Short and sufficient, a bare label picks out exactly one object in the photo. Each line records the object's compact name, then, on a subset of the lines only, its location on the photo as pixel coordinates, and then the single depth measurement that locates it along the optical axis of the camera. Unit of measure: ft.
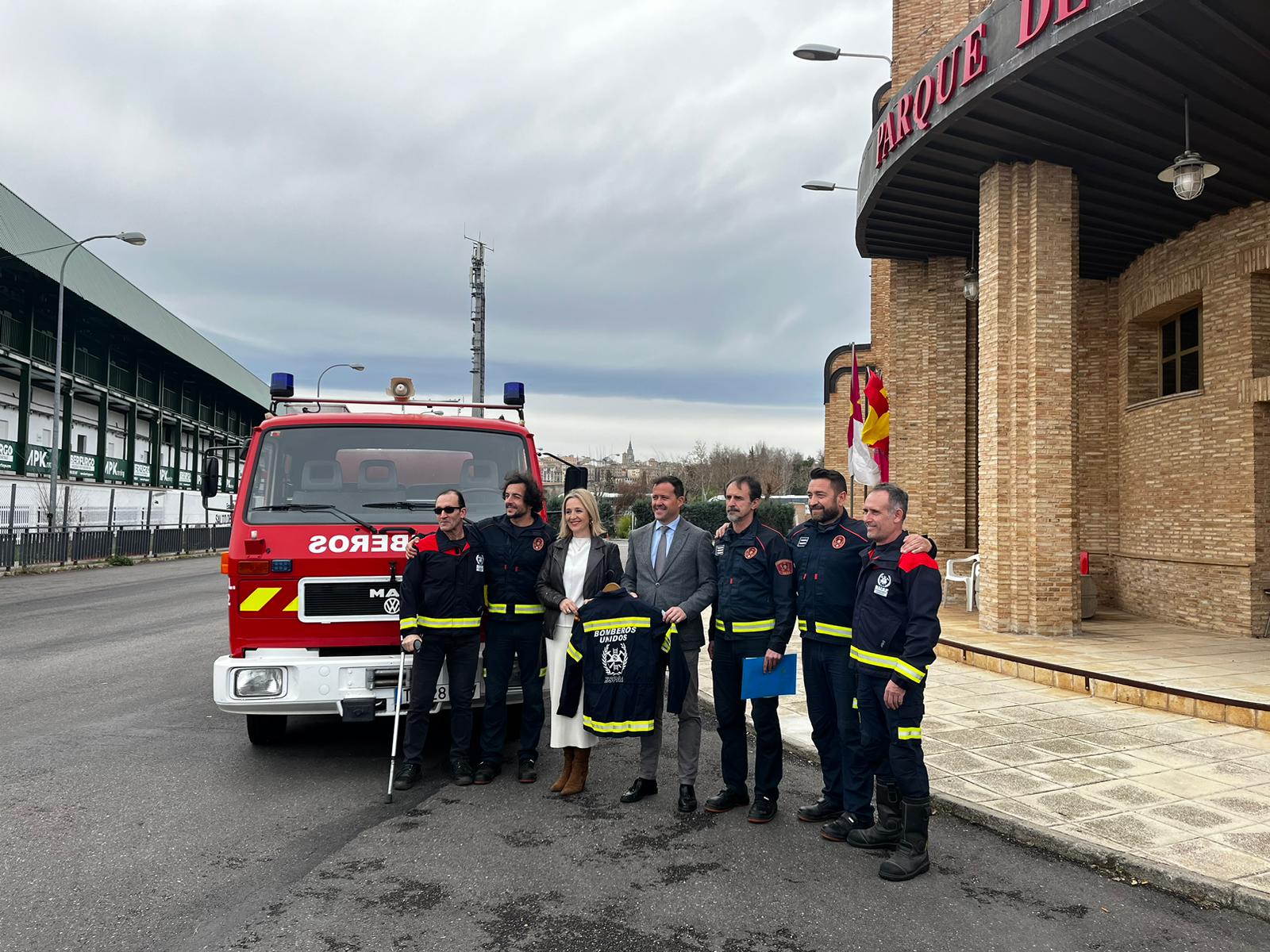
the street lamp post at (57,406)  77.15
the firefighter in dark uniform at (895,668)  13.64
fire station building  27.68
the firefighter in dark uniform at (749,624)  16.14
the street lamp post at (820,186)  56.65
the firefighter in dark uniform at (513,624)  18.22
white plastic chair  44.78
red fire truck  17.79
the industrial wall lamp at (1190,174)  27.45
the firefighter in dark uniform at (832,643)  15.25
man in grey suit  16.78
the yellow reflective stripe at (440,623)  17.76
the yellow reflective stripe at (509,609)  18.16
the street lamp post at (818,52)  41.50
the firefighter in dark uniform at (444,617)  17.75
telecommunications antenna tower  110.22
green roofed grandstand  100.48
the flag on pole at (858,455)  44.68
